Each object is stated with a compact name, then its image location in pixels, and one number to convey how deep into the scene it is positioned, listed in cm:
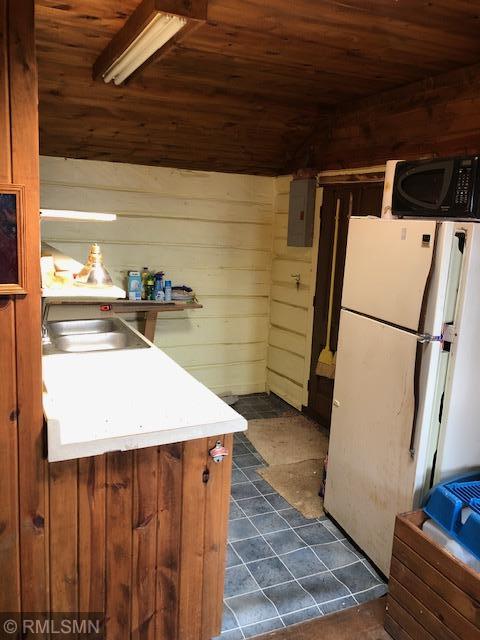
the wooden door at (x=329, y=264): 367
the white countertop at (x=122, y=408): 164
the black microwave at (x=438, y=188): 216
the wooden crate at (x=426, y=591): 182
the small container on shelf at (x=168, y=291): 425
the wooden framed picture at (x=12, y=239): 145
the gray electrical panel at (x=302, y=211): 412
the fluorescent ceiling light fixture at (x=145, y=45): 198
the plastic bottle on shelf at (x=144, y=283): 424
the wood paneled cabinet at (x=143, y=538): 173
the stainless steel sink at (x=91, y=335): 294
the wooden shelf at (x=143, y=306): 407
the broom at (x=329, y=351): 399
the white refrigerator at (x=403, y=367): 215
